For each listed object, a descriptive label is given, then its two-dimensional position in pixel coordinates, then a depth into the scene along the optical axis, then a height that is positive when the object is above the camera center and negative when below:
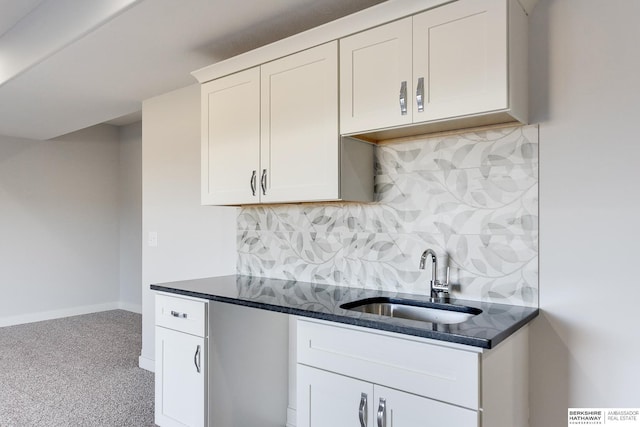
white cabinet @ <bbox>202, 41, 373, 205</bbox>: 2.17 +0.39
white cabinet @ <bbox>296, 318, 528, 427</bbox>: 1.44 -0.61
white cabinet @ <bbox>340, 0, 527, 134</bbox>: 1.68 +0.59
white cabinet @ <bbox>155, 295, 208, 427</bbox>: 2.34 -0.84
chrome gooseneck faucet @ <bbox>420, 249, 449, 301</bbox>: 2.06 -0.35
